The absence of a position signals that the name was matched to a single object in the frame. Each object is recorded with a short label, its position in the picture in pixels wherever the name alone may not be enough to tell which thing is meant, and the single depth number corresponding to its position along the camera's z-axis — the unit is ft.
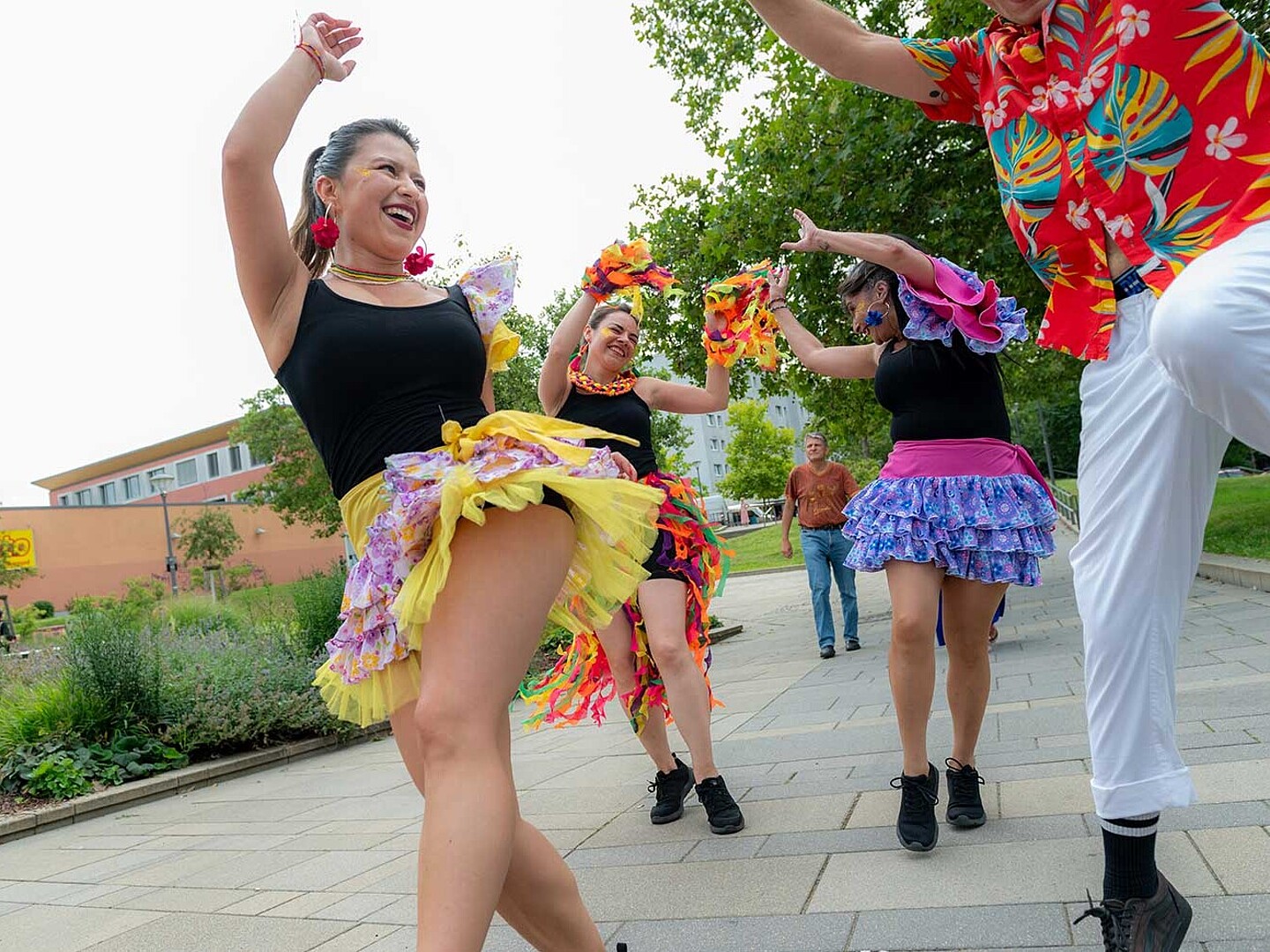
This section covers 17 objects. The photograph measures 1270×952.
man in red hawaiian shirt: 5.54
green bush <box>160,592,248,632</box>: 35.09
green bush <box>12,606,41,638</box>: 70.18
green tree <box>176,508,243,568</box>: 137.28
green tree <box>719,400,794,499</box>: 180.96
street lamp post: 96.94
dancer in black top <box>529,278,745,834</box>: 12.50
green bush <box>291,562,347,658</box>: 29.29
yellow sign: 84.69
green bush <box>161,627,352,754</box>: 22.49
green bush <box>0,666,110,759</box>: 21.34
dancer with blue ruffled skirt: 10.36
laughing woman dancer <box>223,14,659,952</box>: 5.71
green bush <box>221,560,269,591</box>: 130.52
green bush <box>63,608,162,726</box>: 22.25
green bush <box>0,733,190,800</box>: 19.95
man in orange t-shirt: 31.24
